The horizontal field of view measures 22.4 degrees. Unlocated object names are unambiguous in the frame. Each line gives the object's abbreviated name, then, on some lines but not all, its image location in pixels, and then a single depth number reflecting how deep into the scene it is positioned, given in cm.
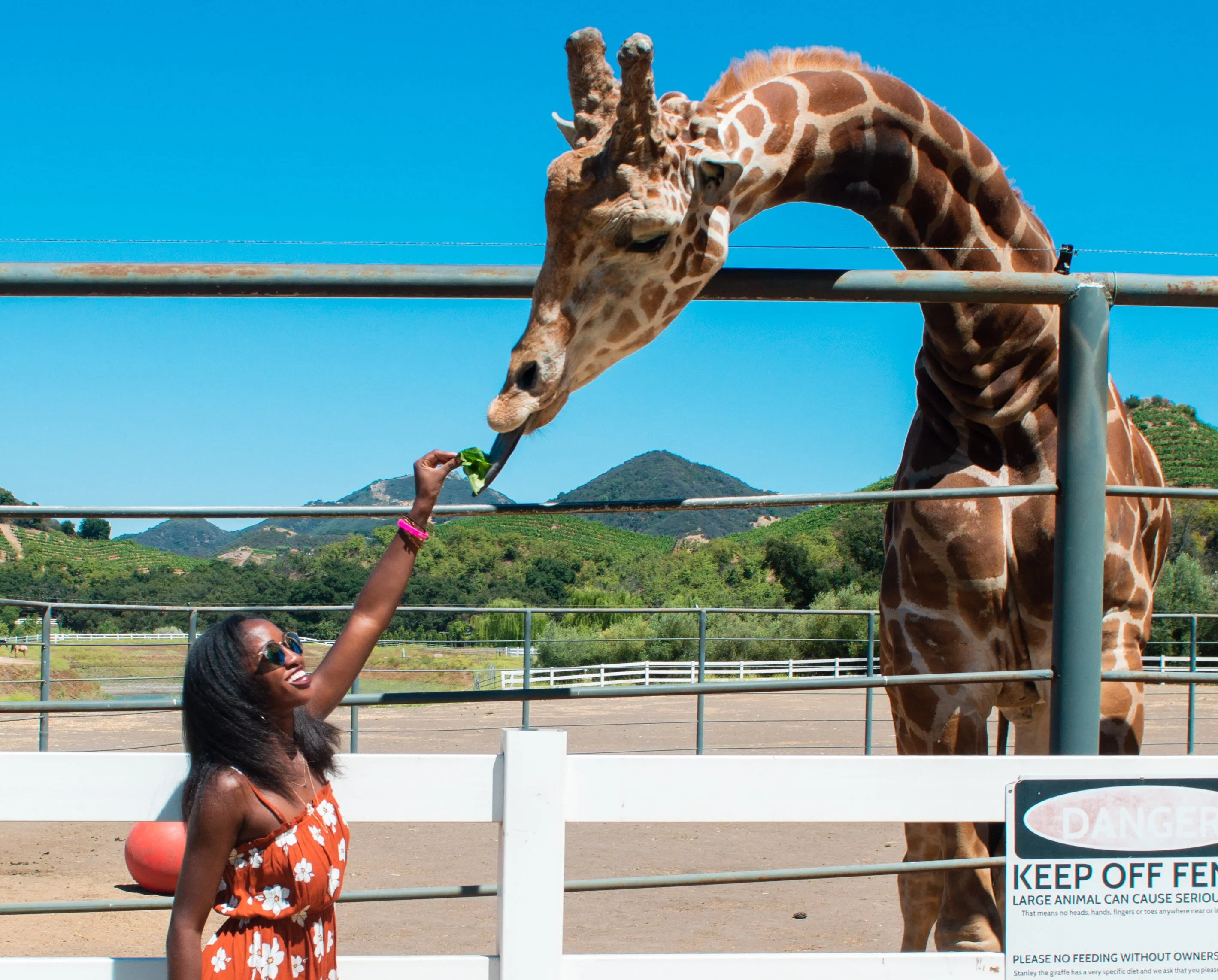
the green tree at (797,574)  7542
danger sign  682
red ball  666
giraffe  777
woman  640
